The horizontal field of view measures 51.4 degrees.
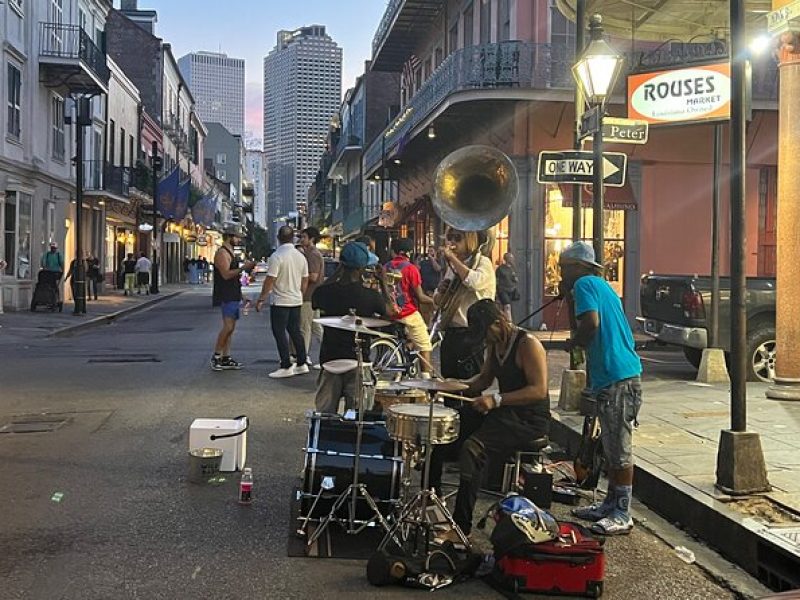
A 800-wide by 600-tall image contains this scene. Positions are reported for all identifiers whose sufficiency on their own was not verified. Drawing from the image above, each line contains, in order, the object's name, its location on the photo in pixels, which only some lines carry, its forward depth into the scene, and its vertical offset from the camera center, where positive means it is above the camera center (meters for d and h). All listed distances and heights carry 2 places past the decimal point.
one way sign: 8.63 +1.32
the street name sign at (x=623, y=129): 8.06 +1.61
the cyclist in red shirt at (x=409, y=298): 8.96 -0.08
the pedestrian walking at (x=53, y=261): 21.88 +0.66
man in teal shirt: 5.00 -0.48
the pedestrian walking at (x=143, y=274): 33.34 +0.53
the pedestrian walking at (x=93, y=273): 27.41 +0.44
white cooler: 6.11 -1.12
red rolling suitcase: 4.12 -1.37
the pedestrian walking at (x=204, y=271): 54.59 +1.14
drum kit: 4.81 -1.05
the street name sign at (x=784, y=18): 6.59 +2.26
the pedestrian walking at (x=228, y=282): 11.05 +0.09
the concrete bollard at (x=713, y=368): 10.41 -0.91
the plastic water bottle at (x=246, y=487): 5.52 -1.32
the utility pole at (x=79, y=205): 20.23 +2.02
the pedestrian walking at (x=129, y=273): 32.25 +0.55
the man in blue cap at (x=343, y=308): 6.27 -0.14
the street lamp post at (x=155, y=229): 33.10 +2.36
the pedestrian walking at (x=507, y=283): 15.80 +0.18
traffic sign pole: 8.30 +0.97
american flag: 28.81 +7.89
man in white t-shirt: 10.71 +0.00
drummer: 4.86 -0.60
